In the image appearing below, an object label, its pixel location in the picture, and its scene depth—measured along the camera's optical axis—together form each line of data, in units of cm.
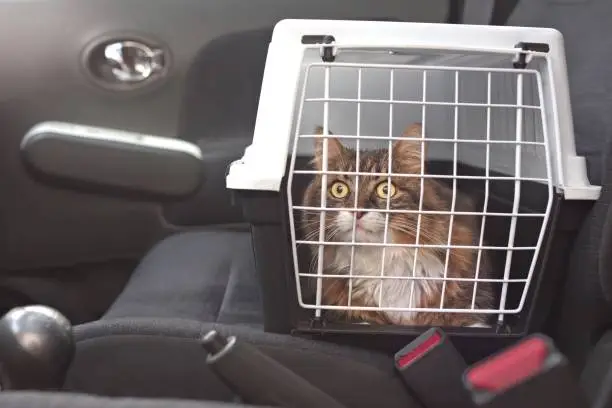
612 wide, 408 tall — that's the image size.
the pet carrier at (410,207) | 90
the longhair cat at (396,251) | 102
